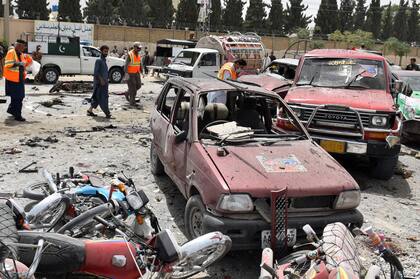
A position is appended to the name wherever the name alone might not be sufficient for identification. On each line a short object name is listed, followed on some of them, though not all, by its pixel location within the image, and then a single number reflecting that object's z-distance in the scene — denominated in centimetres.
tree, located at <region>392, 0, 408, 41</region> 7298
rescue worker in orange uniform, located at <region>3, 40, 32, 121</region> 1018
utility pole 2395
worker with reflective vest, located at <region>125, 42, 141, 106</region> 1328
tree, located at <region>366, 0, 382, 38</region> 7135
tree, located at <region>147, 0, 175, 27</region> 5403
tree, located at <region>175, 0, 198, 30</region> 5431
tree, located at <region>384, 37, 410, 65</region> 5038
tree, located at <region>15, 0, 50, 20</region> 4550
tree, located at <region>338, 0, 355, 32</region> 6624
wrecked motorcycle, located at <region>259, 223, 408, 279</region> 311
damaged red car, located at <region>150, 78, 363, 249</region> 403
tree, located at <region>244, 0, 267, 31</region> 6028
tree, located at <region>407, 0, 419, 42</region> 7369
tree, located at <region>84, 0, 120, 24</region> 5166
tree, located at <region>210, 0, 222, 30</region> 5722
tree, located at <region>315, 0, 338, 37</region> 6372
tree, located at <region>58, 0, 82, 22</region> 4656
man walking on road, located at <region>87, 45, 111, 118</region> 1120
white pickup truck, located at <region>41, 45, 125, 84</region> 1891
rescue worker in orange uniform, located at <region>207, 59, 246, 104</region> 947
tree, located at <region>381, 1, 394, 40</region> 7256
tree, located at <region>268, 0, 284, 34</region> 6194
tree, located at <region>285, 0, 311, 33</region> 6438
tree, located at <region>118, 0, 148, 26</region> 5159
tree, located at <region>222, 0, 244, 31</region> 5844
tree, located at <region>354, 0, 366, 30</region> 7148
